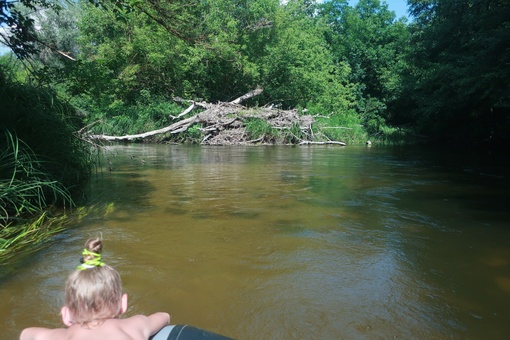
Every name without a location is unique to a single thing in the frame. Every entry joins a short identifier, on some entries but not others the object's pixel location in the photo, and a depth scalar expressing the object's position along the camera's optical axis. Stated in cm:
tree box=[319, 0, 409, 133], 3053
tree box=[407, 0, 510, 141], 1201
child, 181
